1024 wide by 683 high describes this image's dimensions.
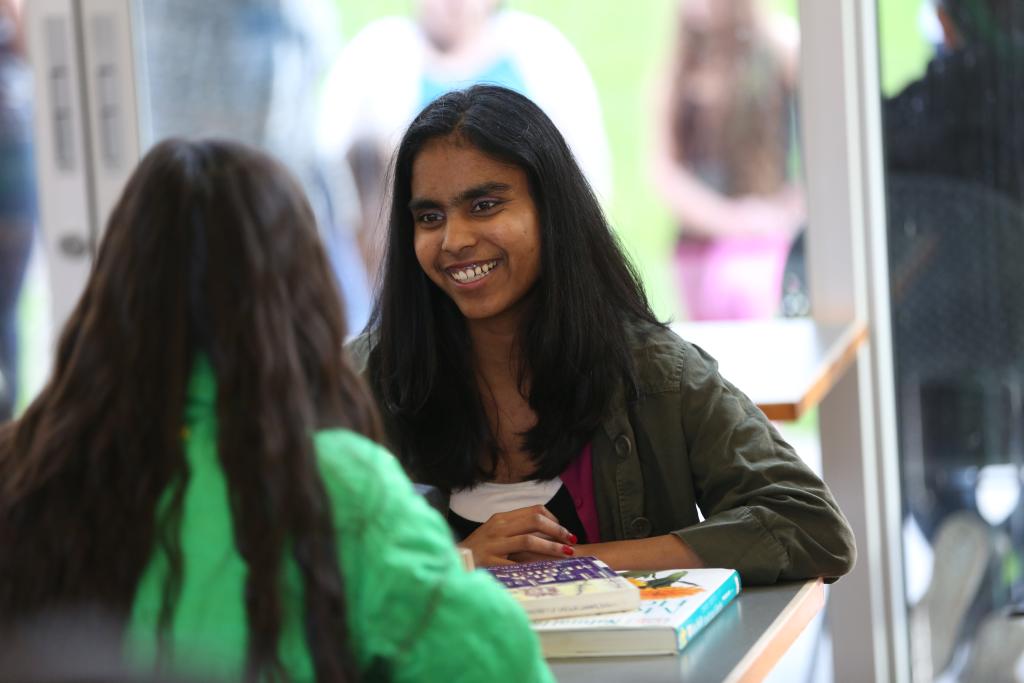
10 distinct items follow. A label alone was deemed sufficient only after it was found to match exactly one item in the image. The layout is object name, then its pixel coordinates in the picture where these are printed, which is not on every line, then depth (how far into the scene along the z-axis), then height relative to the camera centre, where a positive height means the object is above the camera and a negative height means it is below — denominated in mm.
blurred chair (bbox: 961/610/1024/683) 6484 -887
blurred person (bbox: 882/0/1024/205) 6246 +355
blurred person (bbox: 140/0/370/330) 7367 +602
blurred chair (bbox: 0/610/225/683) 1991 -235
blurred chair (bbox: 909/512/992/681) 6539 -752
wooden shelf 4734 -155
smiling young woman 3701 -98
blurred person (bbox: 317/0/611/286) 6922 +552
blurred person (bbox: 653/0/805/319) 6559 +293
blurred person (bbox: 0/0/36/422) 7578 +426
